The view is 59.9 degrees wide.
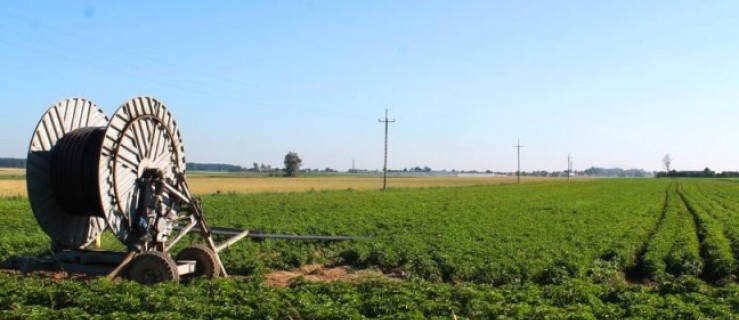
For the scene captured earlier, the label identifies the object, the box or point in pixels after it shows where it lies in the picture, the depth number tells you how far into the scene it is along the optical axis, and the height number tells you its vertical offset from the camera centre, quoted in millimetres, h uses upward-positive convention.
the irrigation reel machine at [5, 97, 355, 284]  11844 -356
